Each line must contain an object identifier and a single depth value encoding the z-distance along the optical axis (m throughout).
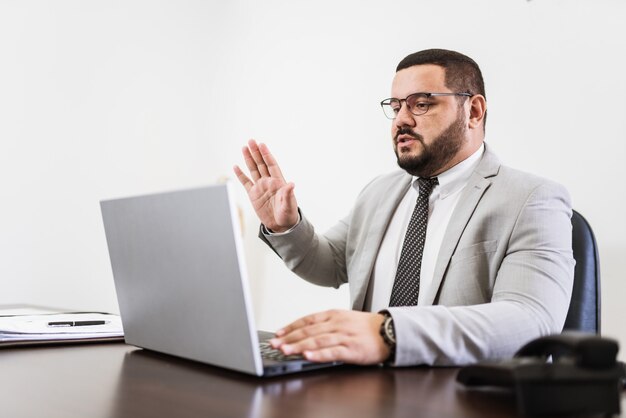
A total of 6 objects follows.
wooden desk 0.78
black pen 1.44
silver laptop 0.90
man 1.04
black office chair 1.48
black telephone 0.76
